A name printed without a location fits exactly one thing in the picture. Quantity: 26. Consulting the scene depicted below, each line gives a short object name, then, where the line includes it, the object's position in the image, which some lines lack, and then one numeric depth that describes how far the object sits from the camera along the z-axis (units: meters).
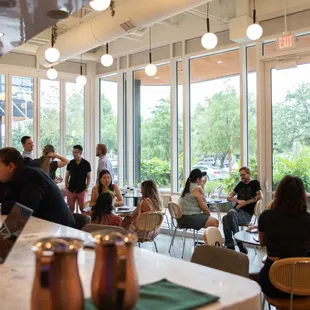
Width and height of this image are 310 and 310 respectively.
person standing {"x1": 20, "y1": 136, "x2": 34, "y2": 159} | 6.93
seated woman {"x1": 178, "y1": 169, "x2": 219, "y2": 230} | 5.86
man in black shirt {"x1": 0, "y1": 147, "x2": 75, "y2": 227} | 2.55
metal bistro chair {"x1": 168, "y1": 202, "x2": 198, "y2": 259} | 5.94
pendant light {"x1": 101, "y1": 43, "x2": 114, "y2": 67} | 5.72
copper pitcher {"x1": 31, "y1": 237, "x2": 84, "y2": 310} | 0.89
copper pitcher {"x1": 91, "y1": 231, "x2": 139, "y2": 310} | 0.96
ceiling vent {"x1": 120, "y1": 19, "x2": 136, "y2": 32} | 5.10
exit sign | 5.89
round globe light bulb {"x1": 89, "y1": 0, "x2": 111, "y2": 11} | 3.72
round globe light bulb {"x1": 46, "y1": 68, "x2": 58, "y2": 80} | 6.66
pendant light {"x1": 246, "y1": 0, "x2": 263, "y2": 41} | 4.59
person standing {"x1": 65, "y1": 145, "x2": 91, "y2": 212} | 7.48
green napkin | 1.13
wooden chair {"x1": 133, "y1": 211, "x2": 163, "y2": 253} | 5.16
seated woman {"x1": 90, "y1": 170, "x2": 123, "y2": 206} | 6.14
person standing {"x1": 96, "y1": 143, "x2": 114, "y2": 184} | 7.43
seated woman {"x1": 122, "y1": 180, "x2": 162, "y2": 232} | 5.41
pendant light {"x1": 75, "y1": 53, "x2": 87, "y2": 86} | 7.45
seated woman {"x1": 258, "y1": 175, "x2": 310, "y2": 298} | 2.96
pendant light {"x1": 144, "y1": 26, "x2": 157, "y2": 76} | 6.47
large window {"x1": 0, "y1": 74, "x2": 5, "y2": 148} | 8.45
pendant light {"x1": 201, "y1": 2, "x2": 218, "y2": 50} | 4.77
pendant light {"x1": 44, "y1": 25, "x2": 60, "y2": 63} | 5.20
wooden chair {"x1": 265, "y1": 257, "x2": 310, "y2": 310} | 2.61
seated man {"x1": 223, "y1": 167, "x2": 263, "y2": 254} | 5.91
